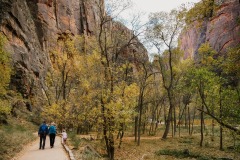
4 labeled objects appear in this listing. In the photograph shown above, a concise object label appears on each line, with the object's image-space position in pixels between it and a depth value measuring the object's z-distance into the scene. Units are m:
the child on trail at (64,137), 17.22
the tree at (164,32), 27.89
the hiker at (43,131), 14.67
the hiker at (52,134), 15.40
